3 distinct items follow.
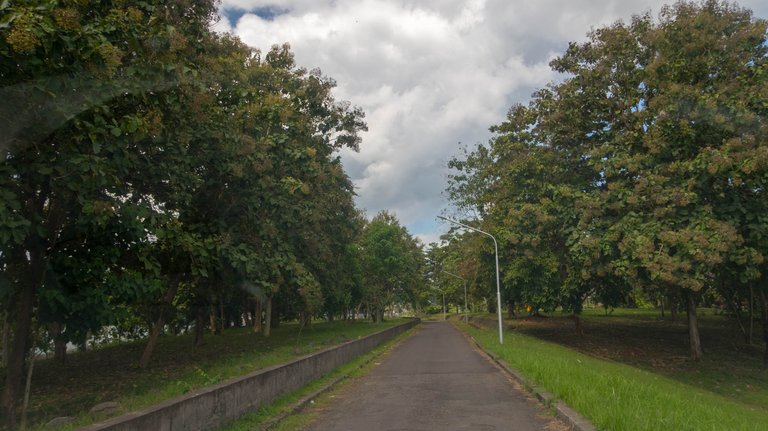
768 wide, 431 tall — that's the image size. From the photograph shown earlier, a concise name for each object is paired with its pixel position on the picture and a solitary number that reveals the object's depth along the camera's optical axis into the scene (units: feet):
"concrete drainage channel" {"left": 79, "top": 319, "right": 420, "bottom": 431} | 18.31
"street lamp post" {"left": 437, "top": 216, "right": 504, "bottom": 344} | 77.04
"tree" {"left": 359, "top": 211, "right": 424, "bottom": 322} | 153.69
